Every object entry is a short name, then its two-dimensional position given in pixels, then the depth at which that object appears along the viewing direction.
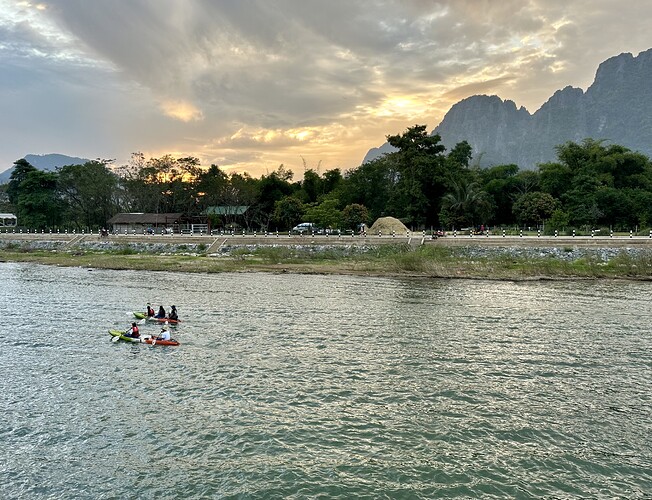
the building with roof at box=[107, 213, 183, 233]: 89.56
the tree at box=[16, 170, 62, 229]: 95.50
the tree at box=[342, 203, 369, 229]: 75.00
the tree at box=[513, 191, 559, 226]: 71.19
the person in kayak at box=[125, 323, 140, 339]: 22.41
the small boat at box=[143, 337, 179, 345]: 22.00
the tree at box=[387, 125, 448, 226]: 78.88
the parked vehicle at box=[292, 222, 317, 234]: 76.24
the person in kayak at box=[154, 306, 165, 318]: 26.47
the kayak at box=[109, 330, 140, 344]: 22.28
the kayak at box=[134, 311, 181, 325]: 26.00
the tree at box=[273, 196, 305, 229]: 85.93
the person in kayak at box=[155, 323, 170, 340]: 22.14
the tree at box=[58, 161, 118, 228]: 97.00
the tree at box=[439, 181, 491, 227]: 74.38
